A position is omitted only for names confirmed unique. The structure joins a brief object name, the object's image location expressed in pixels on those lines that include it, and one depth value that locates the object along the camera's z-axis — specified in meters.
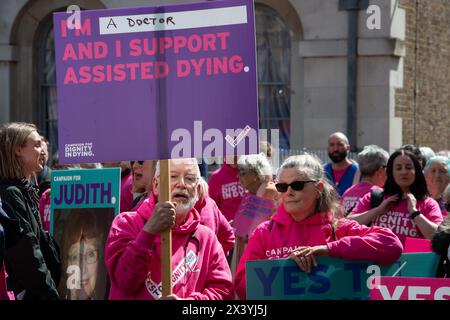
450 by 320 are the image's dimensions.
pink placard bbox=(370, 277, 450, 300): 4.92
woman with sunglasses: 5.30
